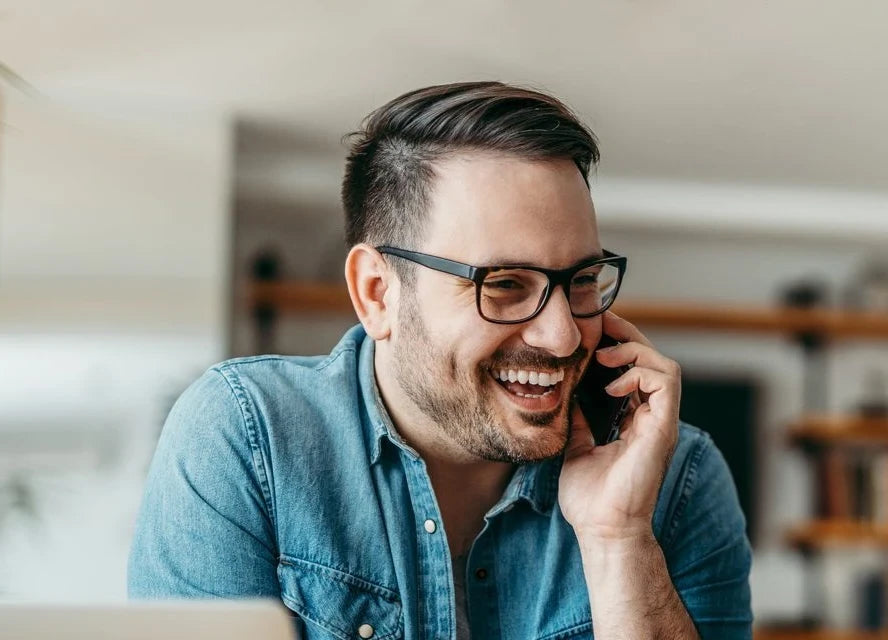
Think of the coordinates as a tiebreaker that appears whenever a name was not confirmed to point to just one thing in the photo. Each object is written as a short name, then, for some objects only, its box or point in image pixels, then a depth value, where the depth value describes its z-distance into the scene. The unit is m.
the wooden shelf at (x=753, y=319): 2.83
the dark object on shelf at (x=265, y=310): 1.90
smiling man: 0.76
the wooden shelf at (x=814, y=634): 2.67
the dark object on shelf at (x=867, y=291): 3.07
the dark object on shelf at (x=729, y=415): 2.94
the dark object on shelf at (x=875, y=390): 3.08
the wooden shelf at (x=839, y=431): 2.89
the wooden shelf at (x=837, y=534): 2.71
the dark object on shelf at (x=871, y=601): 2.84
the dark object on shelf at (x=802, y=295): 2.97
